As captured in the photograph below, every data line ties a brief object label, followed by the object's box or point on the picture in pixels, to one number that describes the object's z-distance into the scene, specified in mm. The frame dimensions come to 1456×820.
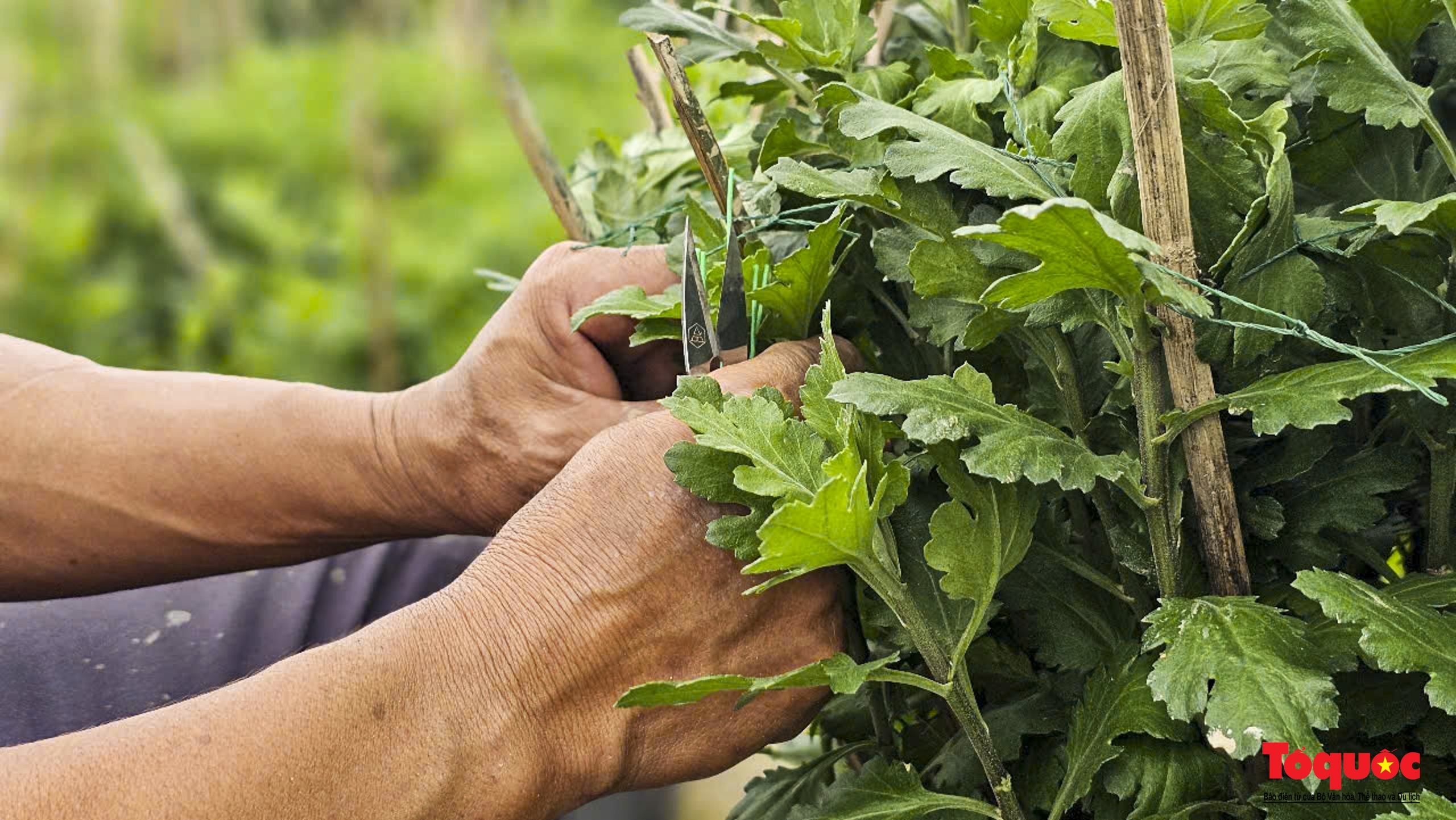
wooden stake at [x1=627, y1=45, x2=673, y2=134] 1114
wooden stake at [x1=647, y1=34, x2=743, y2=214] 778
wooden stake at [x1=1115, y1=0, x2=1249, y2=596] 577
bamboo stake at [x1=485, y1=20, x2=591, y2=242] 1065
